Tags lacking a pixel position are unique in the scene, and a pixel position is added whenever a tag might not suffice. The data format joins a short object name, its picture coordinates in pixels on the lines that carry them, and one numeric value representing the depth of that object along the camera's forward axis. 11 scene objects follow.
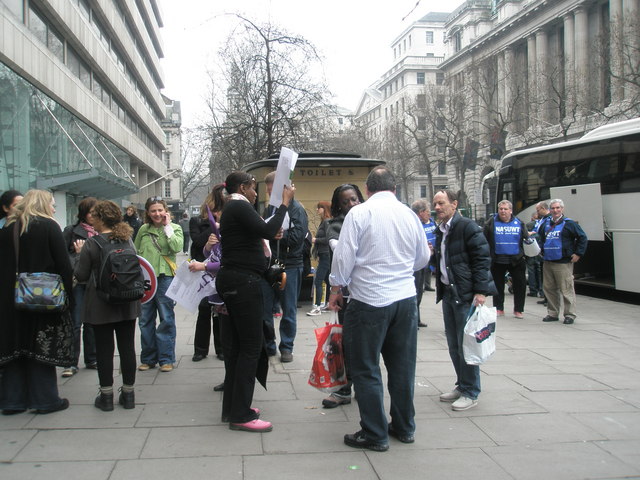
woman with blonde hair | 4.62
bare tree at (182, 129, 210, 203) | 19.92
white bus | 11.76
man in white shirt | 3.92
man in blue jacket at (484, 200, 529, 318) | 9.43
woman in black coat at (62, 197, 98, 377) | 5.95
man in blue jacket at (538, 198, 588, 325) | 9.23
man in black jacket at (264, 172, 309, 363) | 6.35
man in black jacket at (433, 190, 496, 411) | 4.80
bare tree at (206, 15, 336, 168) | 17.14
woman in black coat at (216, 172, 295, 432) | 4.19
